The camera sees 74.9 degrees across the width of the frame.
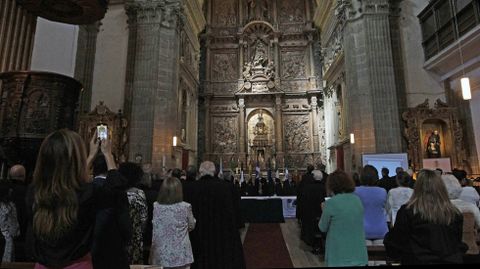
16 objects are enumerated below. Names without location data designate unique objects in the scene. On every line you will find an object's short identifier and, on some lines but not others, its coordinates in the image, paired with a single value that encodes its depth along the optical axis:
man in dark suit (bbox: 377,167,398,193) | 5.98
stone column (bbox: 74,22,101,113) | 12.77
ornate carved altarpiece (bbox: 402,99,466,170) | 10.66
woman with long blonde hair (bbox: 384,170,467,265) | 2.20
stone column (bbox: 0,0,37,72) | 7.51
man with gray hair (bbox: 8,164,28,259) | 3.26
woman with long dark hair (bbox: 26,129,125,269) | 1.56
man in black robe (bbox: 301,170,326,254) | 6.18
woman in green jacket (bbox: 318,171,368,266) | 2.76
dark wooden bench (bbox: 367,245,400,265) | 3.77
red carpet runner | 5.25
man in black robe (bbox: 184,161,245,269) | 3.77
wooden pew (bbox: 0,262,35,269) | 2.42
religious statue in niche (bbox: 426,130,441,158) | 10.81
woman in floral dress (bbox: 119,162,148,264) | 2.84
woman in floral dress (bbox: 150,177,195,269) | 3.29
